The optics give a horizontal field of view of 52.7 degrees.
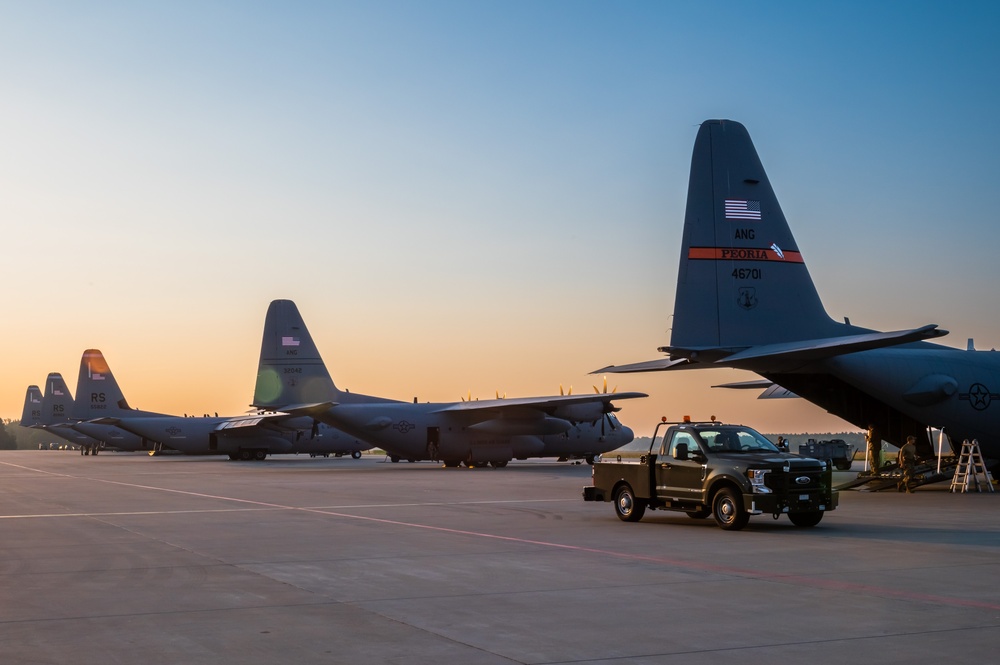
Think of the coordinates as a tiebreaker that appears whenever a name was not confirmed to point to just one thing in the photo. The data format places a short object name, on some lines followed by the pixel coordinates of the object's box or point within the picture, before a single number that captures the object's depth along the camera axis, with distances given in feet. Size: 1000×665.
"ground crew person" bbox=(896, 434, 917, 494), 86.33
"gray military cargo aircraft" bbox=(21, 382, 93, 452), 295.89
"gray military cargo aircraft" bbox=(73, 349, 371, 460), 208.37
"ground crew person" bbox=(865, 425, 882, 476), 93.48
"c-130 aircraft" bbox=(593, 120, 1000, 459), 81.30
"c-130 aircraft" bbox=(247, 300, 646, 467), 148.97
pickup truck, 53.47
